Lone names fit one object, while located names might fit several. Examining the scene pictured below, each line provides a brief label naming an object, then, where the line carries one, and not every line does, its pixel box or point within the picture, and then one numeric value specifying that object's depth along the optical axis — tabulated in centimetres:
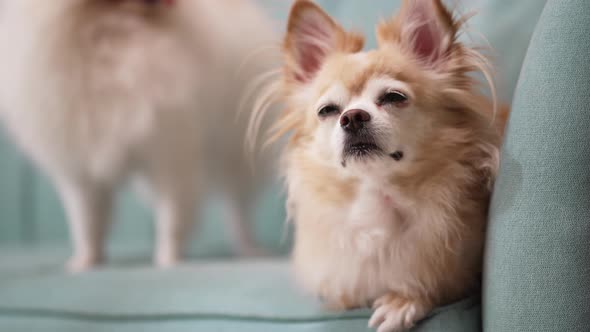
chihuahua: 79
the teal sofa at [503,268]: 72
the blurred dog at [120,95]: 147
